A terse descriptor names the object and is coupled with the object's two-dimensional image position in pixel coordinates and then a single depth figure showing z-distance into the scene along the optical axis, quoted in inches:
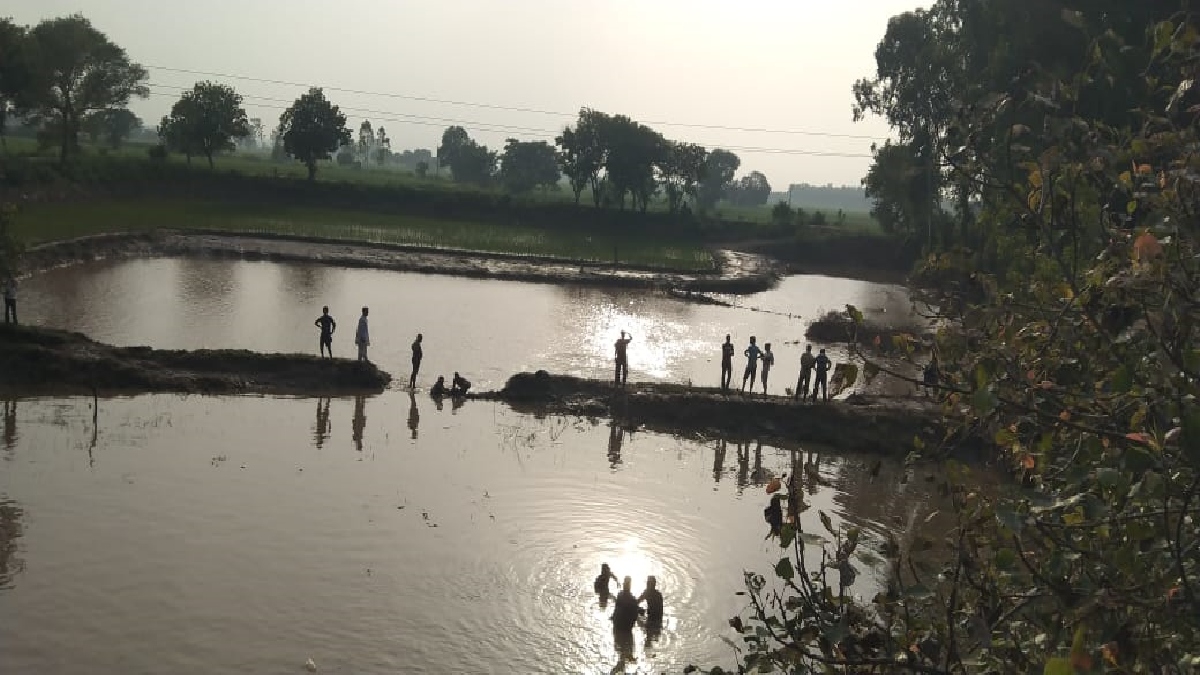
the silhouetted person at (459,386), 804.6
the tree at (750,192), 6786.4
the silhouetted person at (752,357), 826.8
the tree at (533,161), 4533.5
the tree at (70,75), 2374.5
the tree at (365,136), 6225.4
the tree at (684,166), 3019.2
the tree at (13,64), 2129.7
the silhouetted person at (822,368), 789.2
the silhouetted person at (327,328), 835.4
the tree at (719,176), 5249.5
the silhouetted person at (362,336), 831.1
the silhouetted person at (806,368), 808.9
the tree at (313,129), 2716.5
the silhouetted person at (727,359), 845.8
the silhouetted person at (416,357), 821.2
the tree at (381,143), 6314.0
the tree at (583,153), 2856.8
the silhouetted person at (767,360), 836.6
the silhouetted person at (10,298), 842.2
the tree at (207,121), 2726.4
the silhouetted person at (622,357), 841.5
